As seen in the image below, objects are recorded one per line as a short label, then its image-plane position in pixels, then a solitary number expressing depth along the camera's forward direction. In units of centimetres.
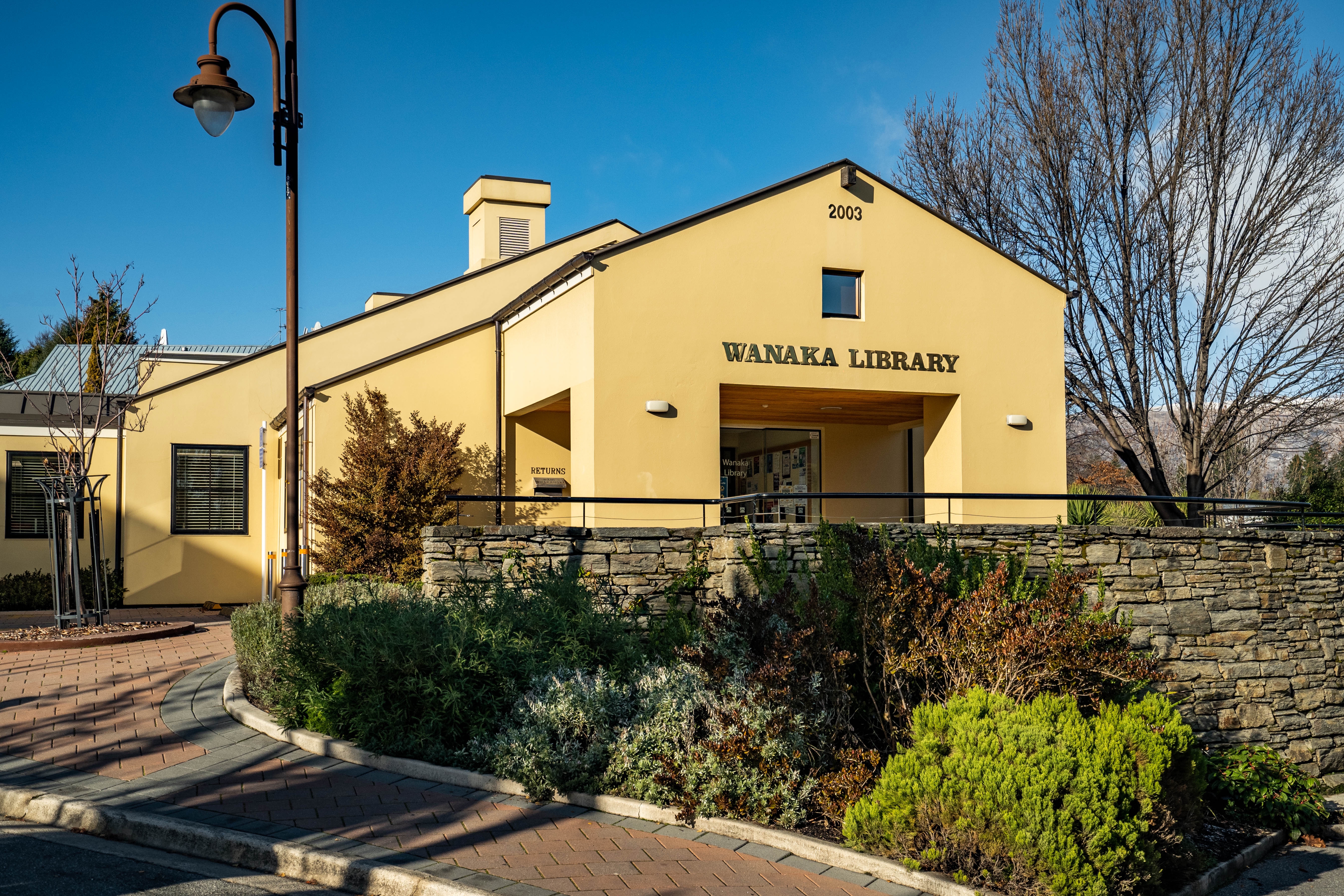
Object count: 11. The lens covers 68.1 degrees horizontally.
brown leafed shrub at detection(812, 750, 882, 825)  623
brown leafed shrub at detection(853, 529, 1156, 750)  652
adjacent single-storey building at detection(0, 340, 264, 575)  1861
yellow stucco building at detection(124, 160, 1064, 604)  1395
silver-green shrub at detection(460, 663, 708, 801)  654
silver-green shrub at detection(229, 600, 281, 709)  872
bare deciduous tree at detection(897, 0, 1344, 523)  1862
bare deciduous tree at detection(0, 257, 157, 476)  1448
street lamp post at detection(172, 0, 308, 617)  904
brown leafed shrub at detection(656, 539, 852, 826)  623
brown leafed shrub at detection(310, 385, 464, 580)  1461
